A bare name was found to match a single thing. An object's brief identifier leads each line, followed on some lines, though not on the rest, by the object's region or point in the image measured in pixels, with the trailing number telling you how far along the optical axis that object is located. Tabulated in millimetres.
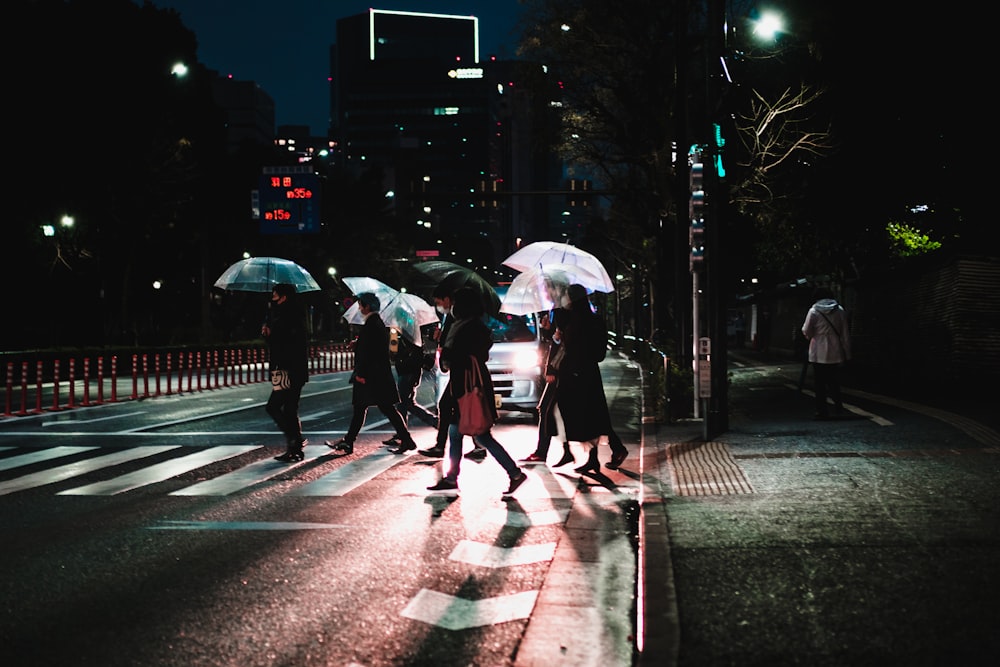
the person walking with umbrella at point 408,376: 13227
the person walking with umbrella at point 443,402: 10539
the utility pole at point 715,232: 12836
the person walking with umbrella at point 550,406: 11203
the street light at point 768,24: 15462
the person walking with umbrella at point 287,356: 12023
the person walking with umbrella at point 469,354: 9336
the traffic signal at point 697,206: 13391
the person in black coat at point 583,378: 10359
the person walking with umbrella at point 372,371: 12562
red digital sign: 40156
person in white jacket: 13734
